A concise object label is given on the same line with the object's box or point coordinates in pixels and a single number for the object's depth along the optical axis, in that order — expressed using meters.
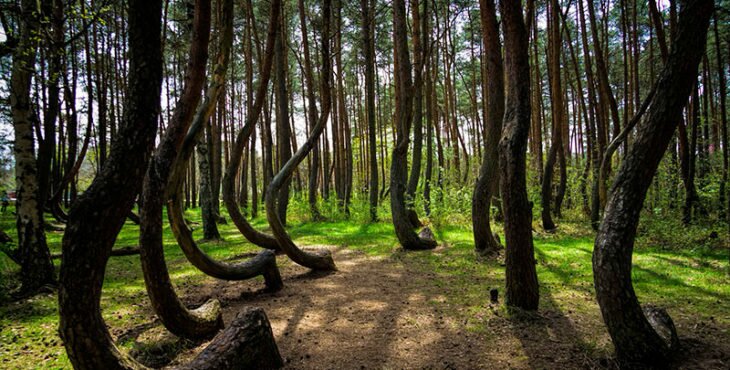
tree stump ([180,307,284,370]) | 2.80
